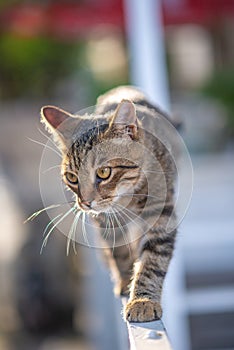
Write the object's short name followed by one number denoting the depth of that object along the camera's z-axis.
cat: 2.24
